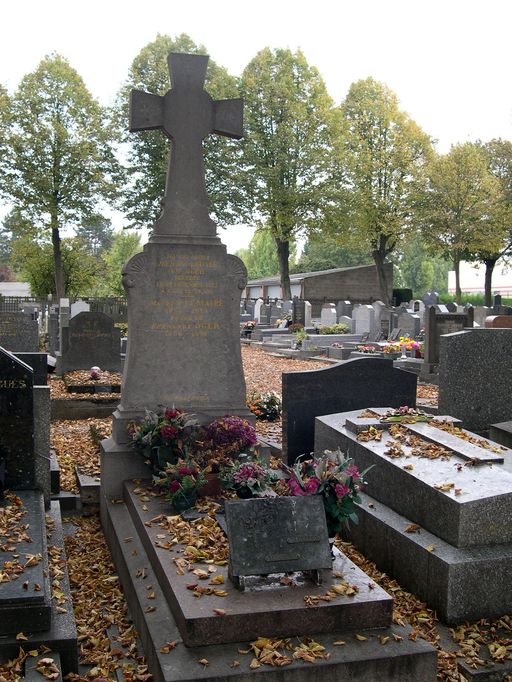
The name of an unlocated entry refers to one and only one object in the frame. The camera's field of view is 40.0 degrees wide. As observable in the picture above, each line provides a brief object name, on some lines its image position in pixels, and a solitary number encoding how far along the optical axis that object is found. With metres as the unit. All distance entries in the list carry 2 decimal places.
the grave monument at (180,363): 4.13
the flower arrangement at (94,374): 13.21
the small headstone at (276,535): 4.09
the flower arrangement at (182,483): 5.50
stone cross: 7.23
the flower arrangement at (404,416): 6.77
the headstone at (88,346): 14.52
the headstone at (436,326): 16.11
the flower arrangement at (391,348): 18.62
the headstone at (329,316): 31.21
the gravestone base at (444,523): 4.71
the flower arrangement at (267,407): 10.53
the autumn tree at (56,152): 37.31
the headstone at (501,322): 15.68
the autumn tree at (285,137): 40.44
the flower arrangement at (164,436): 6.28
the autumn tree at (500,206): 43.41
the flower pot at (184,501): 5.52
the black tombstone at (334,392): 7.80
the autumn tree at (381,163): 44.16
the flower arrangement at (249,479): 5.29
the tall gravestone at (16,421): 5.56
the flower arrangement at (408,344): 18.02
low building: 52.03
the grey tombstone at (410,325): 23.77
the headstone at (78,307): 27.57
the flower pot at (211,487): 5.82
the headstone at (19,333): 15.83
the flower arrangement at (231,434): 6.43
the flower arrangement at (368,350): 19.09
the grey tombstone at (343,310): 34.03
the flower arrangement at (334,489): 4.46
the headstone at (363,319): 26.47
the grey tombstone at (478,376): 8.76
